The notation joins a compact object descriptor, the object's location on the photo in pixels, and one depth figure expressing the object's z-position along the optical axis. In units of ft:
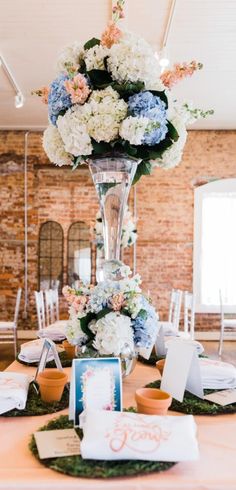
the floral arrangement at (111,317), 5.37
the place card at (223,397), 5.32
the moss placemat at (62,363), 6.83
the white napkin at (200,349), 7.55
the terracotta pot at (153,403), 4.44
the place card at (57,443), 3.85
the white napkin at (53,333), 9.29
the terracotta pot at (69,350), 7.45
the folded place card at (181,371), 5.22
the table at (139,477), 3.48
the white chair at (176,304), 11.72
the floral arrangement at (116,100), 5.46
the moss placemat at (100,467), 3.53
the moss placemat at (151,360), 7.32
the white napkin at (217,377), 5.81
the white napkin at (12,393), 4.88
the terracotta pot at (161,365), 6.16
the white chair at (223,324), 22.37
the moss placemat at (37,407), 4.87
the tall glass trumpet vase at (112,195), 6.02
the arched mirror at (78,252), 25.90
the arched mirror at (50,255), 25.89
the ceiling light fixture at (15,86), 17.71
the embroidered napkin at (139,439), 3.64
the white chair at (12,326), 20.13
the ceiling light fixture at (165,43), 13.99
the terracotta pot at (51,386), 5.14
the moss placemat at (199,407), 5.02
